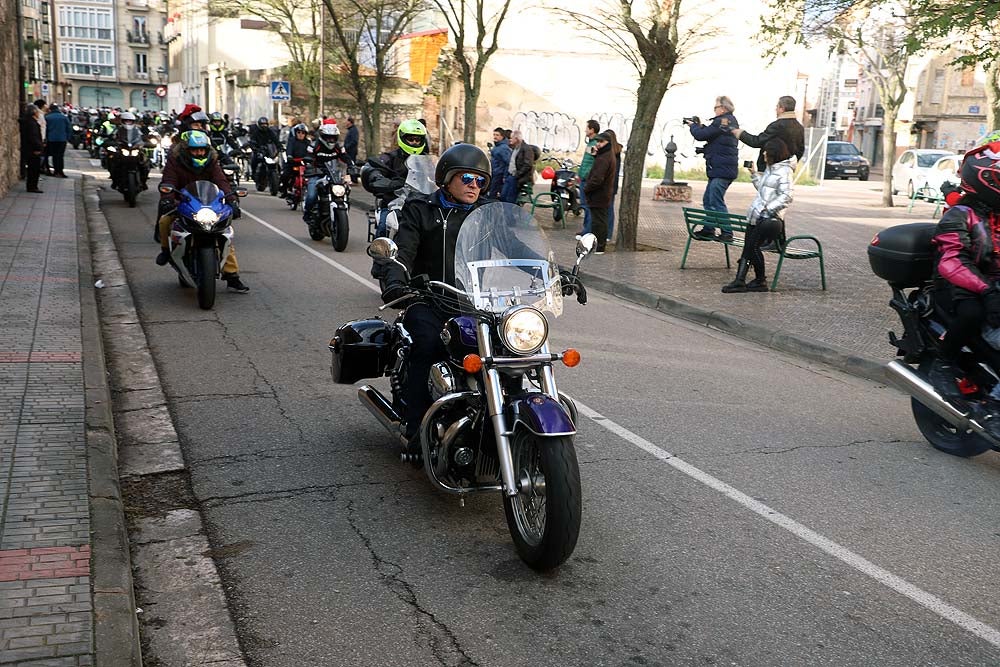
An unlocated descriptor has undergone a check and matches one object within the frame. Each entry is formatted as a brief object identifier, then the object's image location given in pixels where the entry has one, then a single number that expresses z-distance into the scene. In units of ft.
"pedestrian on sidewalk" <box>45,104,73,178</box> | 84.38
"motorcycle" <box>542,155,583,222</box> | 66.08
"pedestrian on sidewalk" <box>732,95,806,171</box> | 39.14
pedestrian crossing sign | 111.86
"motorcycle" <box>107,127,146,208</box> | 66.03
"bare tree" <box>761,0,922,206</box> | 78.38
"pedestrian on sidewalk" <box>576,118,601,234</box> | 53.01
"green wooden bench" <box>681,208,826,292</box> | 40.16
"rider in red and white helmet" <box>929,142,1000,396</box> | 19.08
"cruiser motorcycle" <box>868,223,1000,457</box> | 19.25
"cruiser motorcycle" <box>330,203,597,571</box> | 13.32
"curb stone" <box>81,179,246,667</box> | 11.96
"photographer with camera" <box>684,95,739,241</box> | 47.88
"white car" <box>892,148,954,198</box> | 99.38
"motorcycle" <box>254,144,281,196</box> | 83.10
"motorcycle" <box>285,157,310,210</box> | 67.21
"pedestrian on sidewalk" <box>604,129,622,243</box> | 51.42
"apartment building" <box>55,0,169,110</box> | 346.54
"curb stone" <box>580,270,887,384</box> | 27.84
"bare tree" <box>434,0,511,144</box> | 75.86
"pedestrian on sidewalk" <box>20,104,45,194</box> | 69.55
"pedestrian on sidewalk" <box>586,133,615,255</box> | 50.52
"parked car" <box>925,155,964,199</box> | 91.04
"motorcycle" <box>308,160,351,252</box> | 48.32
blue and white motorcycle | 32.14
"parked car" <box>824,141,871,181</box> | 147.54
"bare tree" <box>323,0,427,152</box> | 108.17
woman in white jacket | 38.70
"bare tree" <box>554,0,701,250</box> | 48.75
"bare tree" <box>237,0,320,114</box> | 128.77
